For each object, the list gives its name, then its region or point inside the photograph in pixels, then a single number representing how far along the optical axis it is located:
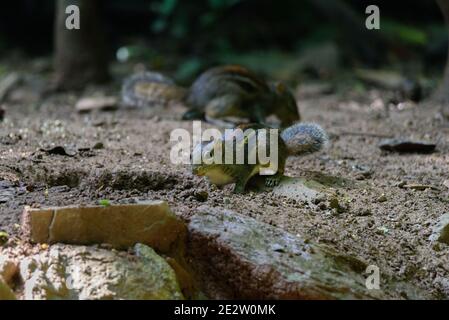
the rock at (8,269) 2.84
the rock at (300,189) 3.70
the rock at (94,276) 2.81
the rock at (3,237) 3.01
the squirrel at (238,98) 5.94
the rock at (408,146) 4.95
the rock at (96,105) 6.66
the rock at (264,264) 2.94
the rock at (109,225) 3.01
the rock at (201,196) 3.54
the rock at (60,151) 4.27
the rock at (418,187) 4.05
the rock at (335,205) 3.61
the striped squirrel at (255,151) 3.77
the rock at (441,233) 3.45
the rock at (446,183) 4.16
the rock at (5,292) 2.71
